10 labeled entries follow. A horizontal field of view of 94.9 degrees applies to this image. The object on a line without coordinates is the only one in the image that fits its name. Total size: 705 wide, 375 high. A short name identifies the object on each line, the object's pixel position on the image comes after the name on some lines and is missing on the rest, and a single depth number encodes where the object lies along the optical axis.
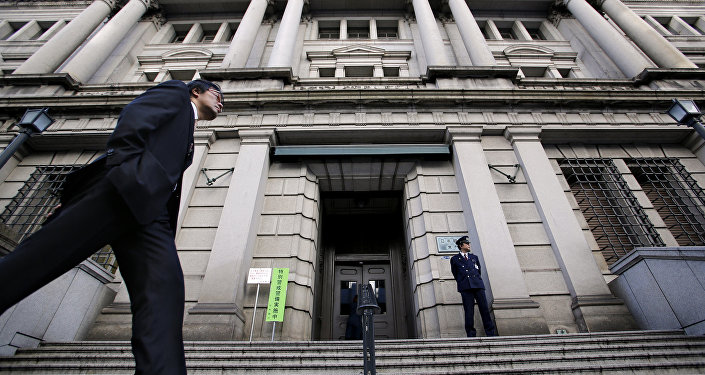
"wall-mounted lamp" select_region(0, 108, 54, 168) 6.82
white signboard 6.77
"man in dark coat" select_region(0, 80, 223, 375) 1.46
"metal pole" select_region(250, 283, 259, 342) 6.36
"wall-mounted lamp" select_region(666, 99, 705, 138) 7.06
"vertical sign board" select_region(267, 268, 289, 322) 6.30
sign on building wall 7.56
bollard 3.12
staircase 3.92
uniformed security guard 5.81
